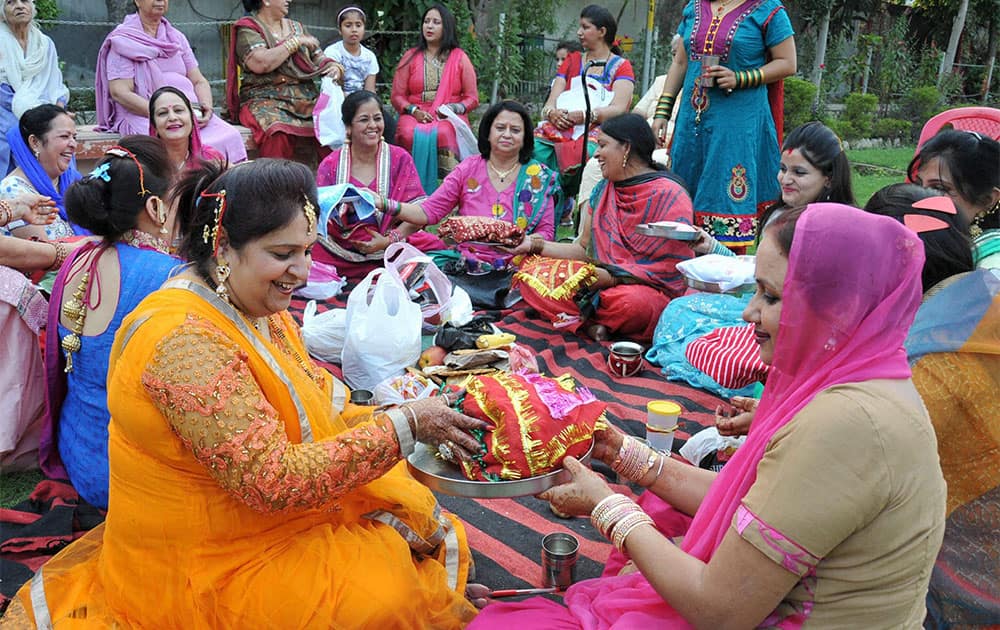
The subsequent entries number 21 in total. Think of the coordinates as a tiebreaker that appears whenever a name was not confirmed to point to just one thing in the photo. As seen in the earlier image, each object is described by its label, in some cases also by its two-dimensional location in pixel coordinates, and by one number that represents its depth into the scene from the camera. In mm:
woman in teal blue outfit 4980
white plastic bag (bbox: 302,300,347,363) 4320
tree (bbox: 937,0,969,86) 14445
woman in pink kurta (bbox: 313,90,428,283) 5648
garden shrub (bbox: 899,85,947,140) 14234
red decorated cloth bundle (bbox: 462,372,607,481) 2045
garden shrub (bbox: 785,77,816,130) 12148
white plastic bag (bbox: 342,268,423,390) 4012
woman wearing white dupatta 5875
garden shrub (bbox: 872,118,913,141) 13906
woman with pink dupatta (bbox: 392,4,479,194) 7645
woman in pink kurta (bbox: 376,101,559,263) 5715
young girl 7609
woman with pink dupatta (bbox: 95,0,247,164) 6105
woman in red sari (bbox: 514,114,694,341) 4750
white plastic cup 3277
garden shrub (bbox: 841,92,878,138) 13398
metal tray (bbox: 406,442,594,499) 2033
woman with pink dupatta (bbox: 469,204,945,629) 1423
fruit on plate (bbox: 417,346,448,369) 4125
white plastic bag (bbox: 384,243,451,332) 4480
